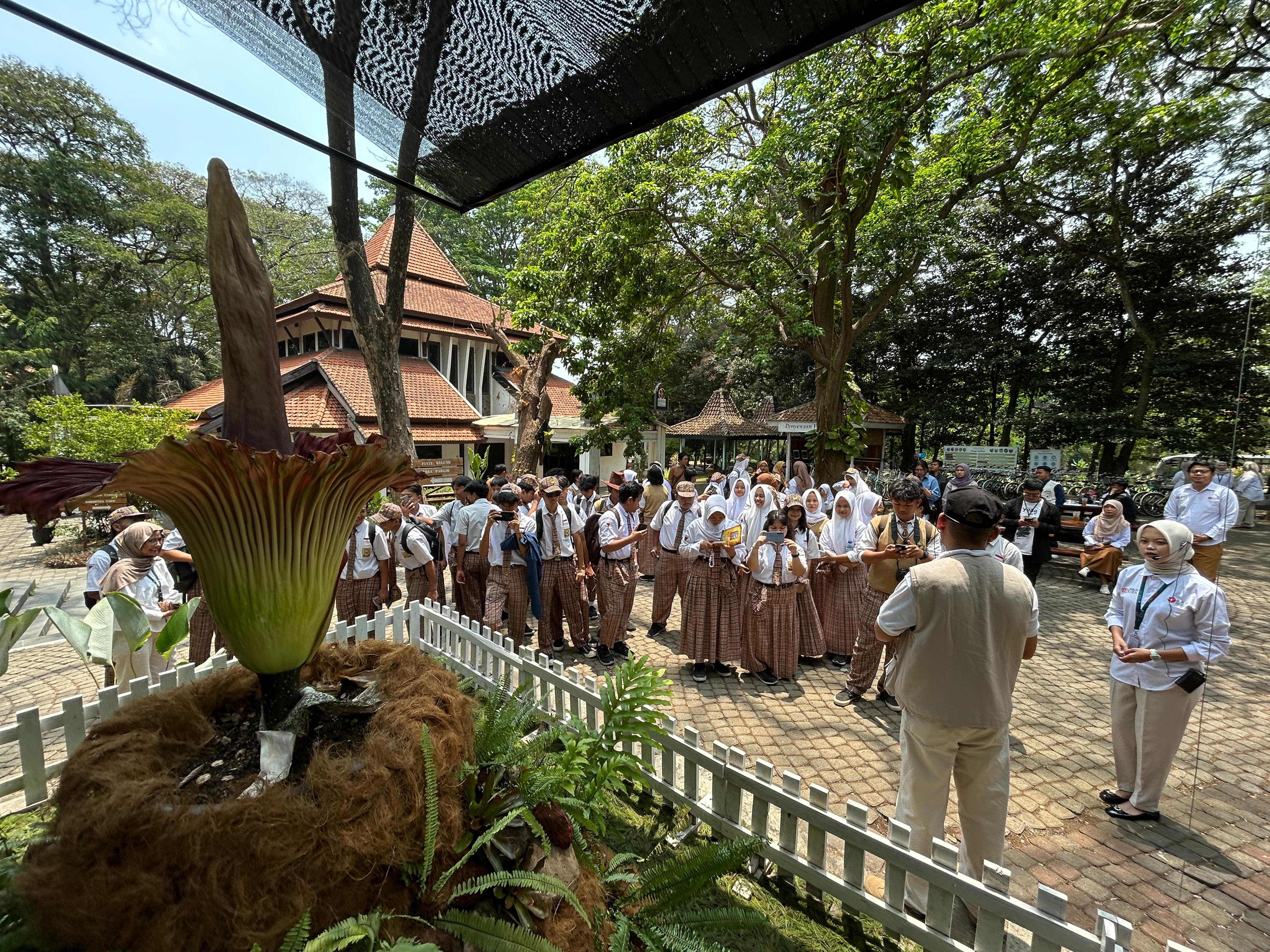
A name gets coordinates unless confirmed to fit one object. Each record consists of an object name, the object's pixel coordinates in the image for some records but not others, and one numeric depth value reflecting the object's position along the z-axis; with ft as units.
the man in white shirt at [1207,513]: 20.70
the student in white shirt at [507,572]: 17.52
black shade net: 4.53
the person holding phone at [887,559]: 14.84
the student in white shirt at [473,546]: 19.47
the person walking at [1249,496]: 47.42
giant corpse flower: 4.19
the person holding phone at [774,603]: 16.75
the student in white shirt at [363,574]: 17.11
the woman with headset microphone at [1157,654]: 9.92
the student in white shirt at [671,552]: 19.92
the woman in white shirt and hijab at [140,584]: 12.74
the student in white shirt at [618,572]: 19.06
